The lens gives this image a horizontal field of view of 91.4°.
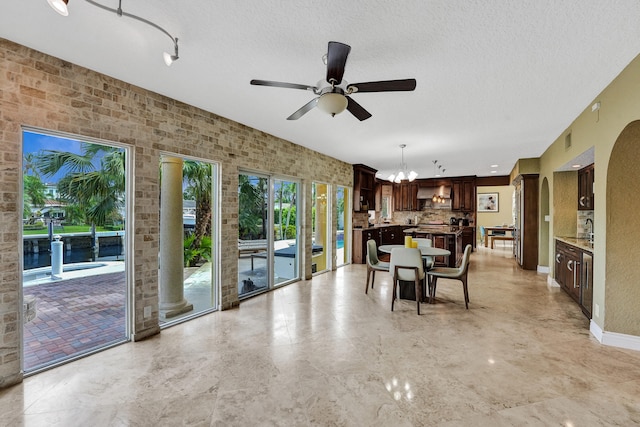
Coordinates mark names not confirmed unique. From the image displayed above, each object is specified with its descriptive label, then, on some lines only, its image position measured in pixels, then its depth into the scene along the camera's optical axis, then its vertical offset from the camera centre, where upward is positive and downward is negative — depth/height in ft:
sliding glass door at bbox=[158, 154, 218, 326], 12.71 -1.15
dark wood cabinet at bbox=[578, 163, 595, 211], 15.53 +1.15
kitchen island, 23.36 -2.32
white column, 12.64 -1.17
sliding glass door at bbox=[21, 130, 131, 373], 8.68 -1.09
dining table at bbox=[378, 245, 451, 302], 15.02 -3.87
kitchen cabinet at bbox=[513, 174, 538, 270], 22.74 -0.78
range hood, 33.96 +2.07
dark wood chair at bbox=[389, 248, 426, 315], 13.46 -2.46
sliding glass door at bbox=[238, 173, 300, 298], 15.83 -1.20
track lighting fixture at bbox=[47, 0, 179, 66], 4.81 +3.77
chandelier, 20.59 +2.30
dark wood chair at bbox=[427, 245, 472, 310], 14.03 -2.89
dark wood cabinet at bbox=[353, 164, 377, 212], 26.00 +2.00
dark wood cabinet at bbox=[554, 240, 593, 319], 12.26 -2.85
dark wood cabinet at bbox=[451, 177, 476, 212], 32.94 +1.66
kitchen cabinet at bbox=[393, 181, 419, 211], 35.47 +1.67
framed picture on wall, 43.36 +1.19
